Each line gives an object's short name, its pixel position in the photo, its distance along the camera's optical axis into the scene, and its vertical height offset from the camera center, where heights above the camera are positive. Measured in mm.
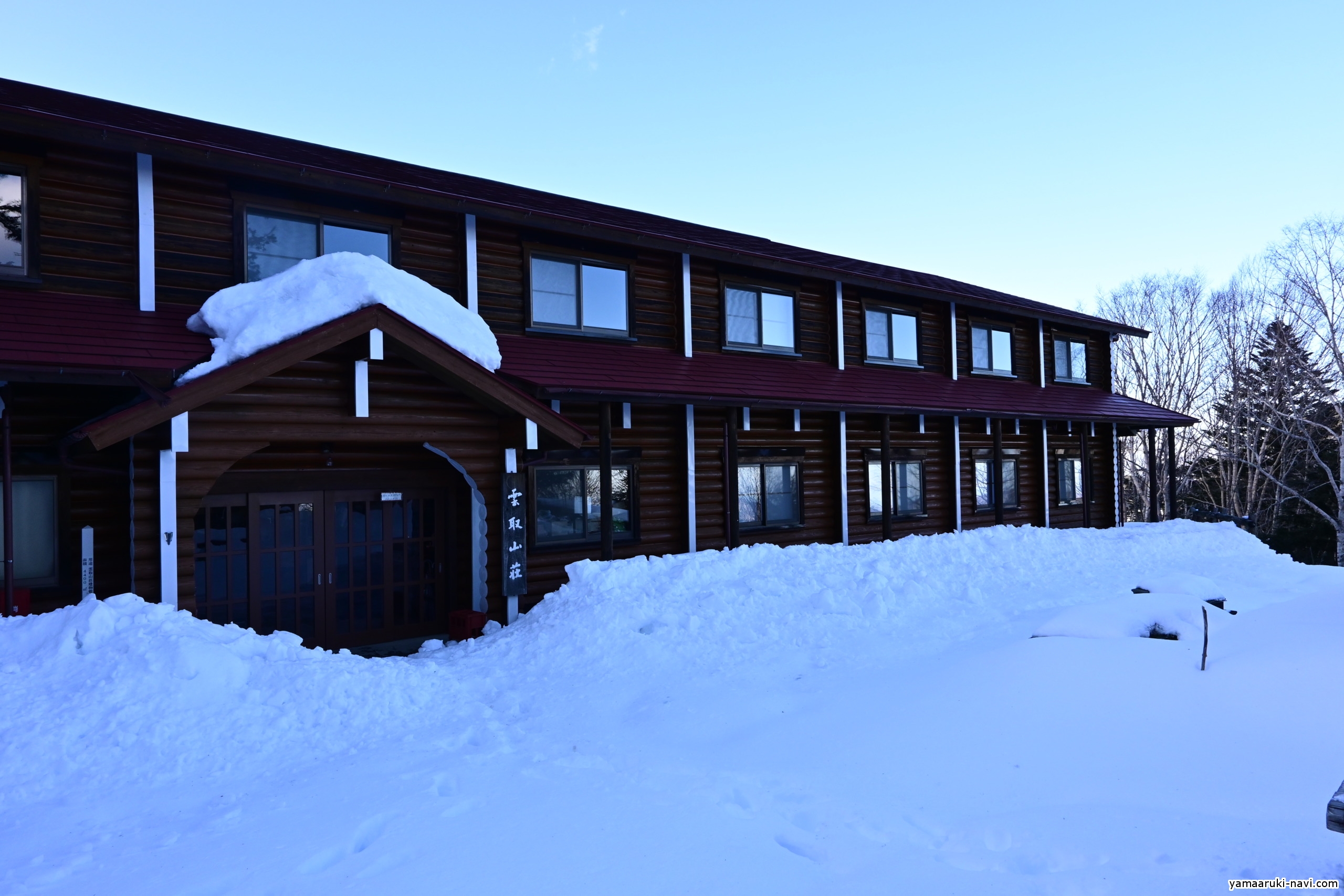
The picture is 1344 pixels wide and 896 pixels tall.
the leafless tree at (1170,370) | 35281 +4112
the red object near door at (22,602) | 7781 -1224
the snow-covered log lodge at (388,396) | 8352 +1015
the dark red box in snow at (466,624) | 10031 -1991
